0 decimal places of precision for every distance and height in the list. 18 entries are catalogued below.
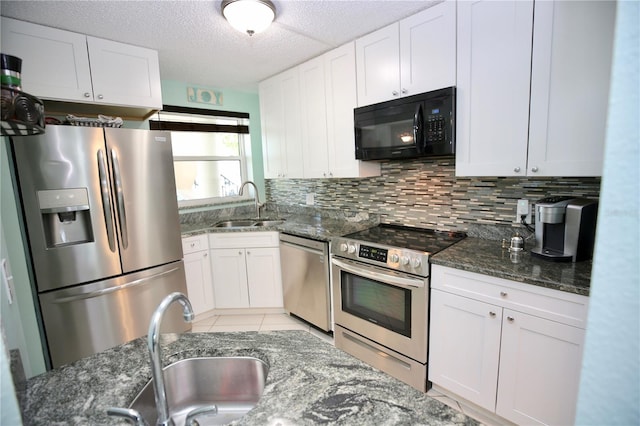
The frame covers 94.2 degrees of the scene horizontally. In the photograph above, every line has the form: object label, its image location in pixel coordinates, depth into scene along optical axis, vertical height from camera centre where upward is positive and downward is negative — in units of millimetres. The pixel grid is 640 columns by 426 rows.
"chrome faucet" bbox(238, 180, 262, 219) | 3511 -301
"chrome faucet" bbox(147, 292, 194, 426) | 729 -410
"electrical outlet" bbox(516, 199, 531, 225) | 1875 -254
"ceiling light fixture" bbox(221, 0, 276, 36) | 1686 +965
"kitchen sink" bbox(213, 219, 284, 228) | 3318 -481
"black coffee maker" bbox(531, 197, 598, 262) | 1475 -307
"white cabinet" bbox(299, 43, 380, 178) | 2475 +541
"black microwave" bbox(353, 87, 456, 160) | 1890 +325
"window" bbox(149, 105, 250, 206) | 3295 +373
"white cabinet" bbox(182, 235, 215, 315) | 2758 -853
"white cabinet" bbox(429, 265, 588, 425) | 1354 -894
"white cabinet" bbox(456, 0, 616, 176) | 1414 +433
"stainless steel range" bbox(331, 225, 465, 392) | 1845 -827
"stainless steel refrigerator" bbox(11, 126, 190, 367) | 1833 -289
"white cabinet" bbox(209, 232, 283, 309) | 2889 -875
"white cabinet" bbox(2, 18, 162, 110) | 1881 +840
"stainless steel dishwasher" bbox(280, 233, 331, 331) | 2475 -890
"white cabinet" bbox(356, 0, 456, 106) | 1868 +807
